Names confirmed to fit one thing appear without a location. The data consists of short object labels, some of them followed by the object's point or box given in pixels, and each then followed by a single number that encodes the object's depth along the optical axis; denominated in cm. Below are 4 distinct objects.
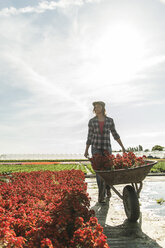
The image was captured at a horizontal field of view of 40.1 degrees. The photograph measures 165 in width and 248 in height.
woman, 580
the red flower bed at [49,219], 186
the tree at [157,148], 9065
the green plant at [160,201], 557
